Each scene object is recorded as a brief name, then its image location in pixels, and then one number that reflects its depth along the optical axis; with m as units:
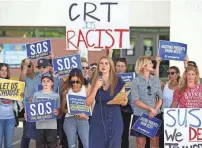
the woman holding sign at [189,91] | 11.23
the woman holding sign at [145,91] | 11.49
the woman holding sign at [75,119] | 12.02
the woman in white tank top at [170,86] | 12.66
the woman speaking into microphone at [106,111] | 9.88
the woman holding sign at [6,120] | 12.73
